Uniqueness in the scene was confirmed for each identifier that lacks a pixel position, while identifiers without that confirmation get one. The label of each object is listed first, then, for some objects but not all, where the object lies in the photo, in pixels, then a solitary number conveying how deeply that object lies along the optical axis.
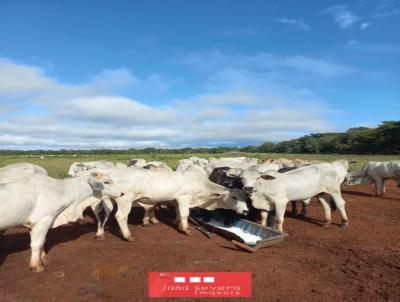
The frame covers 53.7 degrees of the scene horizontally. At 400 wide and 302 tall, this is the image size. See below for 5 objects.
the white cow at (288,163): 20.93
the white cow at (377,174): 19.33
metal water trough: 9.35
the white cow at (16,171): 9.42
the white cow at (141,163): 15.90
